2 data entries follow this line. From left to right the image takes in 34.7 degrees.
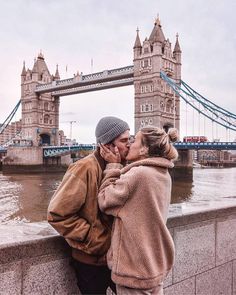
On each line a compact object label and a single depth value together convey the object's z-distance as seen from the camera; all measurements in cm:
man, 160
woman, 157
